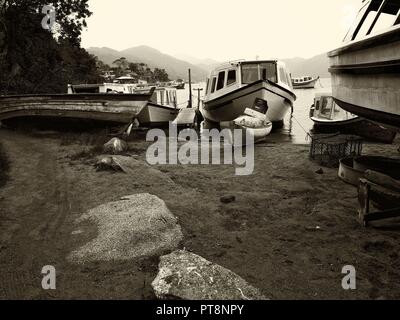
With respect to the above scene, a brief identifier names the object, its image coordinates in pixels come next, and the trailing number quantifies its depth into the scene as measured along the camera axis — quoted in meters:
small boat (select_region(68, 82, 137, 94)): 19.04
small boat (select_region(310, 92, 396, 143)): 13.27
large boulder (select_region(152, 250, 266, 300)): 3.56
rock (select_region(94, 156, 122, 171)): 8.35
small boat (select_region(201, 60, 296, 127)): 15.57
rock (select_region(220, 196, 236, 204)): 6.56
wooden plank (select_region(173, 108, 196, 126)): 18.53
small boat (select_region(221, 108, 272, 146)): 12.41
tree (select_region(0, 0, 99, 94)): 22.11
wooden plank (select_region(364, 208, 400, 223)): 4.98
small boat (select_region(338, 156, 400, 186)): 7.34
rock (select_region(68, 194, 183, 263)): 4.53
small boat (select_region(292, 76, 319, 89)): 84.25
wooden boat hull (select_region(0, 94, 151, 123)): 13.50
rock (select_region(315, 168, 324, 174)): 8.55
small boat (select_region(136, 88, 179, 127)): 17.36
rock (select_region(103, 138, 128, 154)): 10.77
